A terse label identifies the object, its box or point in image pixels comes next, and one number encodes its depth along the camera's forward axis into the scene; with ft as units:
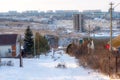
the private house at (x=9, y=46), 160.25
